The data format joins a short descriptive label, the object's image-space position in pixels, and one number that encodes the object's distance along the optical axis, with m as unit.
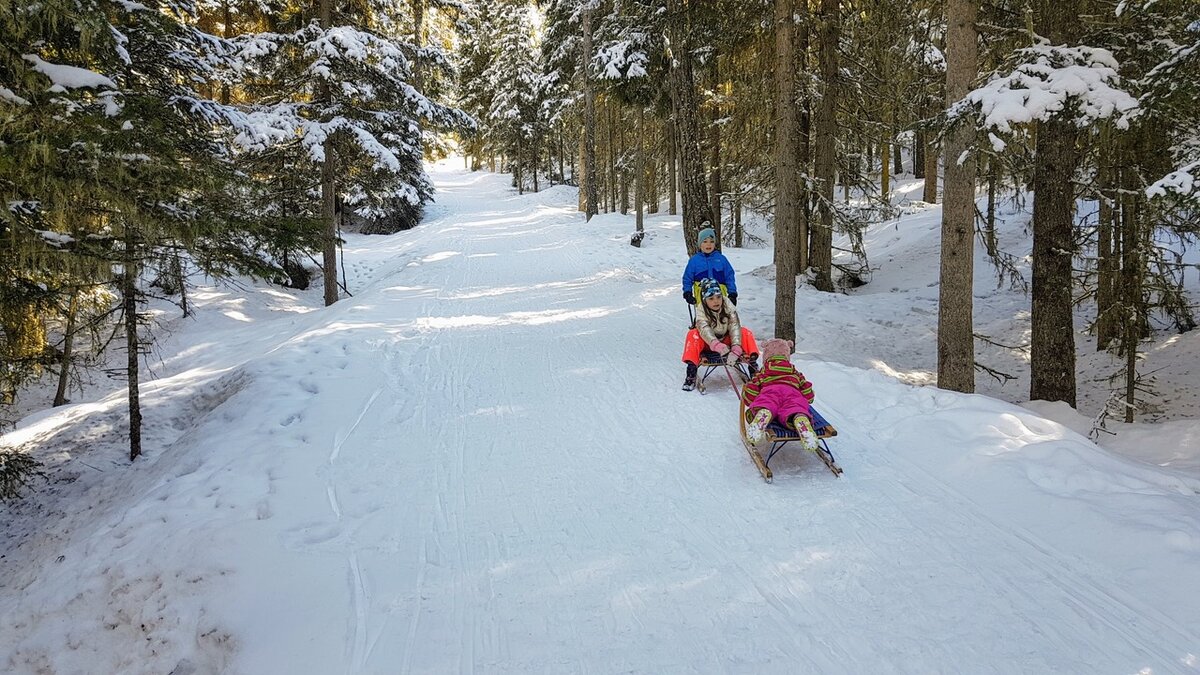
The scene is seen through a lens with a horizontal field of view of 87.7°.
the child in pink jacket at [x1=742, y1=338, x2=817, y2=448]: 5.30
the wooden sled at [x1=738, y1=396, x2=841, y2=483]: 5.27
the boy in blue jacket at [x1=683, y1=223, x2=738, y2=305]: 8.62
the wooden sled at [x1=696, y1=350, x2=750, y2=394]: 7.66
